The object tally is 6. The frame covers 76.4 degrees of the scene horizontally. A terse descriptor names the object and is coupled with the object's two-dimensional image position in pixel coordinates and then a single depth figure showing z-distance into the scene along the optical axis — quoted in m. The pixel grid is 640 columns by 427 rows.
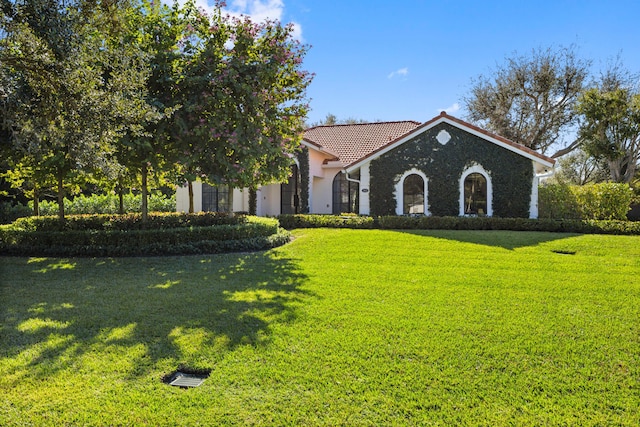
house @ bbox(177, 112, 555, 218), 17.95
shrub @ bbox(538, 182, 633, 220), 17.39
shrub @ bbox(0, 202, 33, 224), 25.56
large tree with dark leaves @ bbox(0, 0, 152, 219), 6.16
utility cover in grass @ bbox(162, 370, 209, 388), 3.98
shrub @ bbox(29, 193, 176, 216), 26.17
